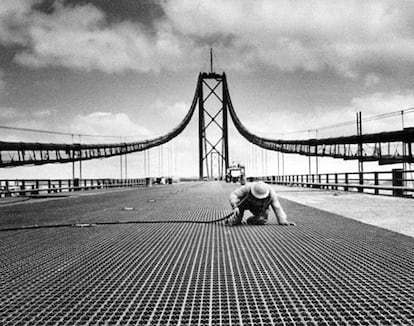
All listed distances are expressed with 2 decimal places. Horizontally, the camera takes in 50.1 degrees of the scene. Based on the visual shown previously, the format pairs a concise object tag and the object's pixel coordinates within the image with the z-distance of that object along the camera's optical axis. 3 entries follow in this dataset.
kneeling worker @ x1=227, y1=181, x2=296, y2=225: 6.97
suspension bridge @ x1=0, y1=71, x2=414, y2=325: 2.68
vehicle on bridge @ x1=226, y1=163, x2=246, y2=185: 53.75
